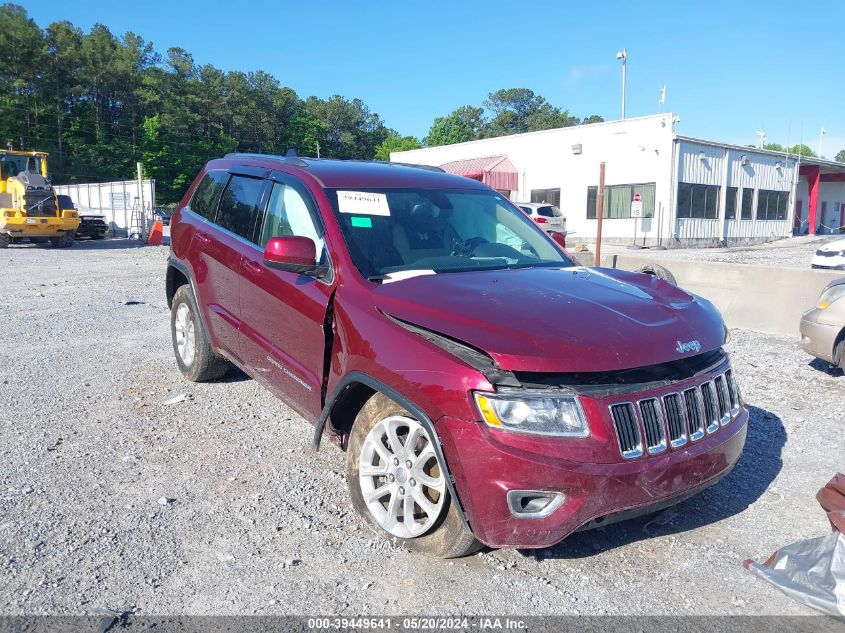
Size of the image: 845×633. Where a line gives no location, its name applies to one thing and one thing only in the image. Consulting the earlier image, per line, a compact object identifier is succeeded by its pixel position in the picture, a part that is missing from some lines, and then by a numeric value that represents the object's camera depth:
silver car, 6.28
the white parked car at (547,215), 26.25
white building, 31.53
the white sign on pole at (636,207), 30.68
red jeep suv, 2.78
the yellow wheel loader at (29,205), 23.48
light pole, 46.53
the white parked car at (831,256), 15.70
